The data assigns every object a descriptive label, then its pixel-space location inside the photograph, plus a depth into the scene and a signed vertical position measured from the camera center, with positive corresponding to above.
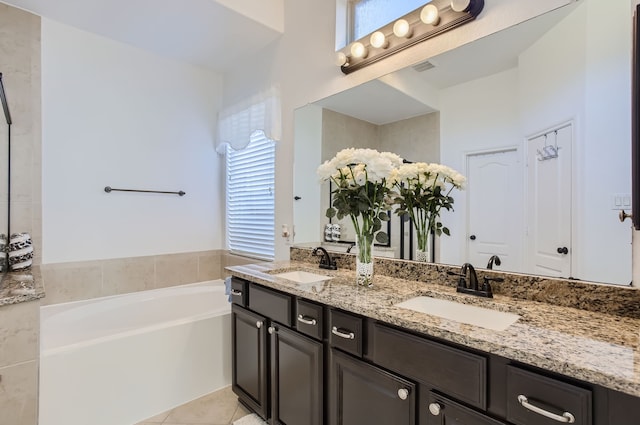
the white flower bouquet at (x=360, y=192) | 1.56 +0.11
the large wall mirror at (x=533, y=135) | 1.16 +0.35
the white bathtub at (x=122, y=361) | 1.74 -0.91
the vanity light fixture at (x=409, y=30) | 1.52 +0.98
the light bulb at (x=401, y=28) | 1.74 +1.01
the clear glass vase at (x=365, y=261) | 1.59 -0.24
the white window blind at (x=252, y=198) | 2.84 +0.14
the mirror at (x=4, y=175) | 2.24 +0.25
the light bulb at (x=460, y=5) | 1.48 +0.97
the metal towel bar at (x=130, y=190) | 2.66 +0.19
